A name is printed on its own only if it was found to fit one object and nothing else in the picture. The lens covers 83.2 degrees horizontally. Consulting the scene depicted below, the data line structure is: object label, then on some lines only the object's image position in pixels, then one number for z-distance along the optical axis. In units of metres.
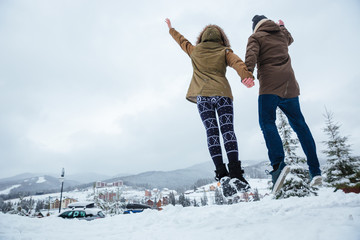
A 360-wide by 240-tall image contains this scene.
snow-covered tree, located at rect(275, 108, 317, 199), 12.37
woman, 2.65
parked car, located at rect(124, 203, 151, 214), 37.56
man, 2.82
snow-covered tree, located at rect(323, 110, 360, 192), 16.16
